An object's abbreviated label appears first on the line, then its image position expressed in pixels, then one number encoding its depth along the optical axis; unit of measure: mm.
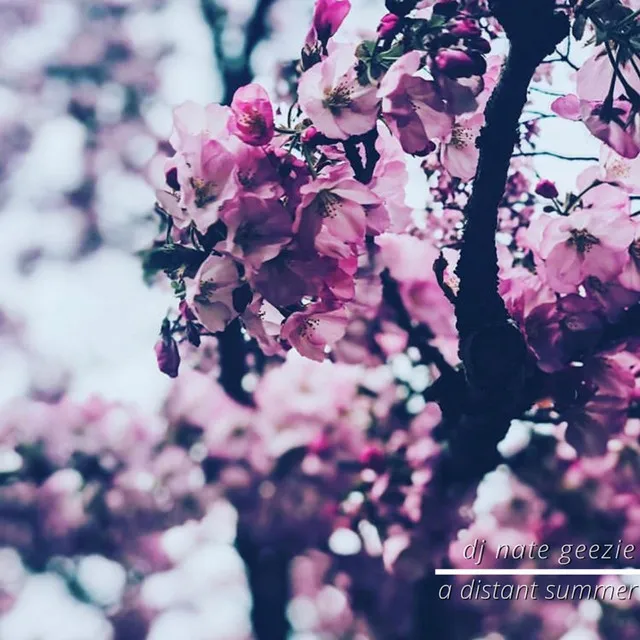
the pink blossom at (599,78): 723
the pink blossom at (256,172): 715
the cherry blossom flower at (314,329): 751
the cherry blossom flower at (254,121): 716
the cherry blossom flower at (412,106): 699
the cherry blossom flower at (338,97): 717
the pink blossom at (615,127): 722
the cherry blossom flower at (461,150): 780
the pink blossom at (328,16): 729
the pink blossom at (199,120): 733
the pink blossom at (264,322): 749
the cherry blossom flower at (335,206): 715
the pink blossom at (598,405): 805
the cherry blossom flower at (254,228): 707
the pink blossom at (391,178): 776
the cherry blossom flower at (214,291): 717
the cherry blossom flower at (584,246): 769
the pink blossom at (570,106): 752
